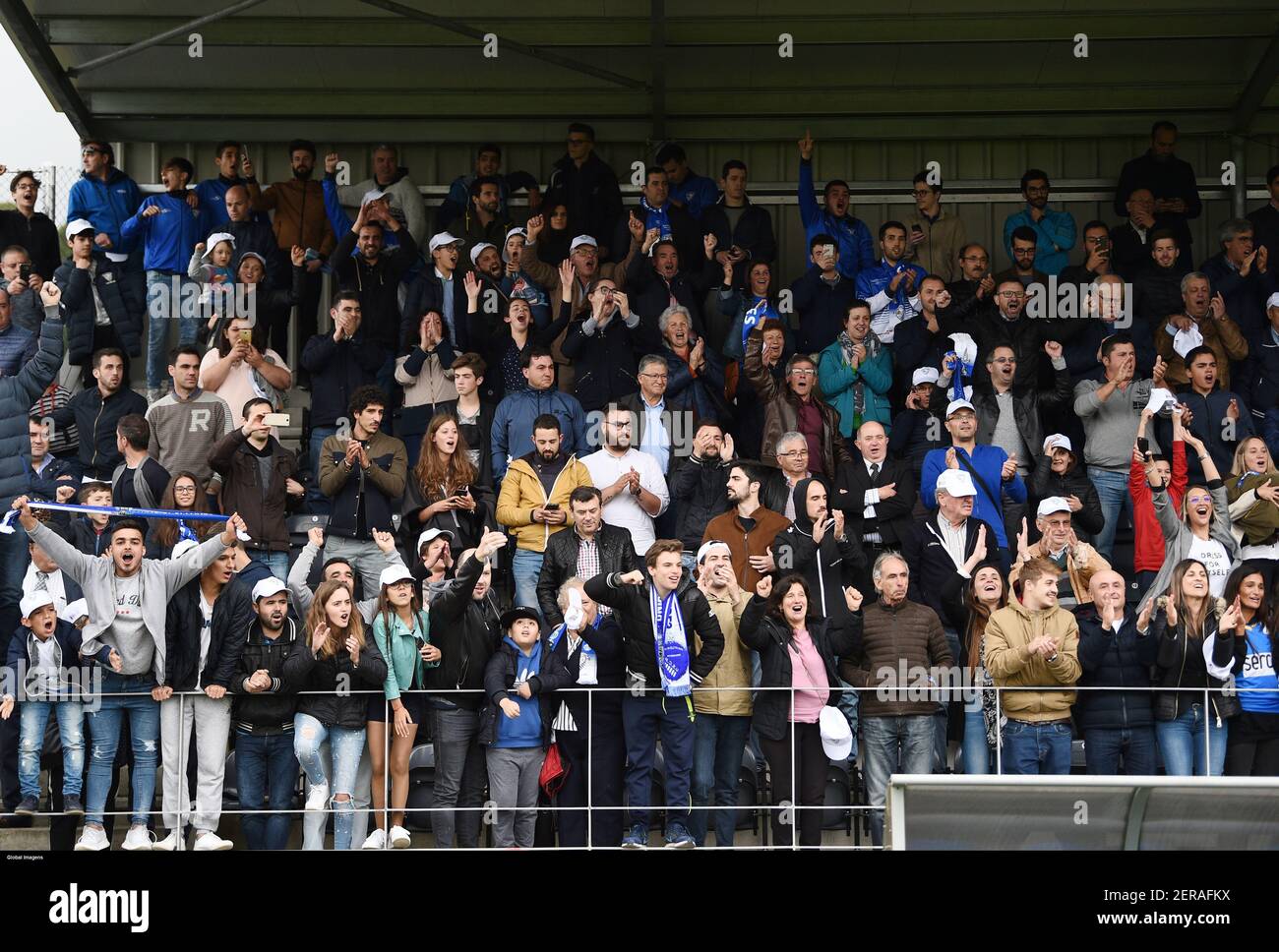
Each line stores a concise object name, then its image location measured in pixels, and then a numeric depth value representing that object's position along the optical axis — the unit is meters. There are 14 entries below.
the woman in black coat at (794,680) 14.23
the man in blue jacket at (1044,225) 20.02
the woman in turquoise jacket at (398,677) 14.34
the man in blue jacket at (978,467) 16.73
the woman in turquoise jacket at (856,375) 18.17
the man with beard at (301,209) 20.00
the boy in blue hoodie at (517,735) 14.18
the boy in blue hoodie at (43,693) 14.26
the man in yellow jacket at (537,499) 16.16
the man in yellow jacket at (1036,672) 14.24
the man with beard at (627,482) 16.38
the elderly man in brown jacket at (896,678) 14.26
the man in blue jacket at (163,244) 19.39
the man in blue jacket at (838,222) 19.80
